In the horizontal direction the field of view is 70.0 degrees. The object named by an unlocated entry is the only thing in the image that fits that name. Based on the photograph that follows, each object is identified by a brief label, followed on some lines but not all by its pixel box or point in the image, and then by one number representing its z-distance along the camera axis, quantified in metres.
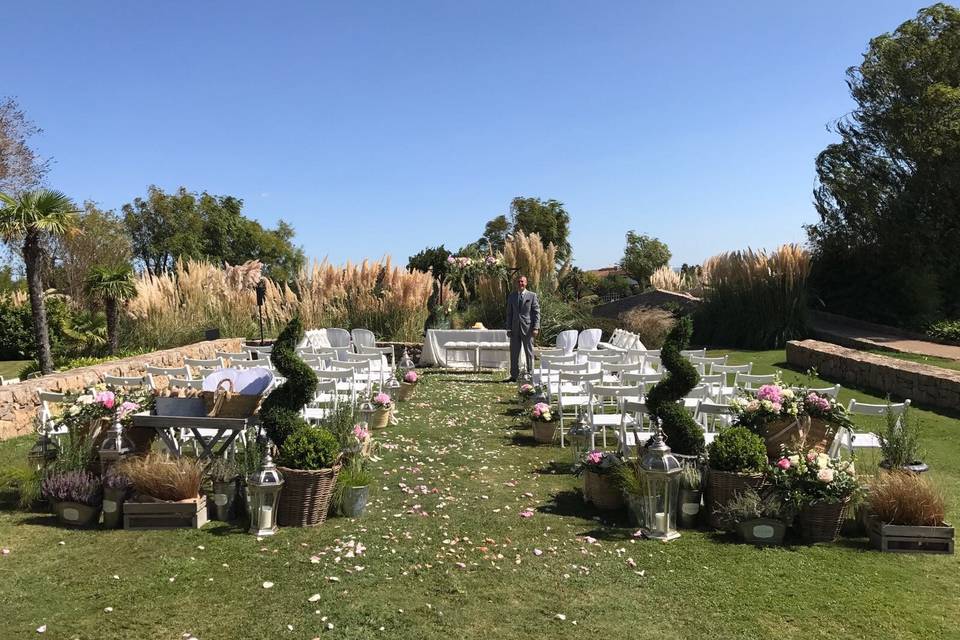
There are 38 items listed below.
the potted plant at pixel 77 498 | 4.09
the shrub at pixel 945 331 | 14.65
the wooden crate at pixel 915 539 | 3.74
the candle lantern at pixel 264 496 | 3.96
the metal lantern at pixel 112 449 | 4.22
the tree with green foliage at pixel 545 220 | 37.81
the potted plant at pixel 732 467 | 4.02
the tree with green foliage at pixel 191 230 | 33.97
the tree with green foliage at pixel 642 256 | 43.16
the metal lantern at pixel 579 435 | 5.73
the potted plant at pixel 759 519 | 3.90
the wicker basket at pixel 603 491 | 4.52
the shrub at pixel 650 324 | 14.65
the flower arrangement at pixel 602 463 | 4.49
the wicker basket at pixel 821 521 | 3.89
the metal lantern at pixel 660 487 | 3.92
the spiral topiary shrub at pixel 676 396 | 4.46
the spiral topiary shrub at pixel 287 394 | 4.40
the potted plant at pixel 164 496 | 4.05
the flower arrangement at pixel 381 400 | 7.09
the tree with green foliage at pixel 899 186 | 16.47
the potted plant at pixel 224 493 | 4.21
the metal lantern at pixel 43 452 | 4.52
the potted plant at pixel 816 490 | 3.86
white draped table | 13.03
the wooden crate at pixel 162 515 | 4.04
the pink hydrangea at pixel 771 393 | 4.52
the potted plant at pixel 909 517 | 3.75
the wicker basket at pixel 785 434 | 4.50
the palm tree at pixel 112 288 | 11.27
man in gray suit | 10.72
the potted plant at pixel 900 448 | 4.28
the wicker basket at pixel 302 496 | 4.12
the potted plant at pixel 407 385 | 9.20
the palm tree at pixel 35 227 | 9.33
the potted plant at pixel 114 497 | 4.08
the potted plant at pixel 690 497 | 4.17
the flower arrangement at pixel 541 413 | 6.72
